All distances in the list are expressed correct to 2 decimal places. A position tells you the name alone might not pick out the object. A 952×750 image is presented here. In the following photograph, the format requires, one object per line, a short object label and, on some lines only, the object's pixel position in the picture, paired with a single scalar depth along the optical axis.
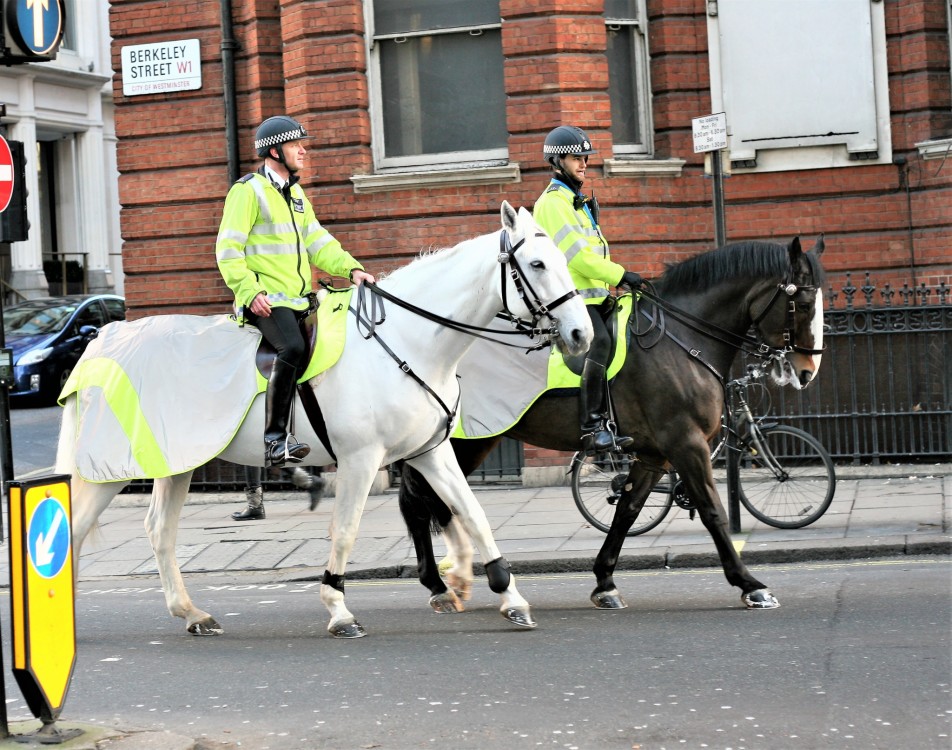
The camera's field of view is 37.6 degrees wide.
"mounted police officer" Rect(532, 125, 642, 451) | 8.56
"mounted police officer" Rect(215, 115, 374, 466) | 7.92
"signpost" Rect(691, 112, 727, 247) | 10.63
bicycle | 10.96
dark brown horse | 8.30
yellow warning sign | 5.50
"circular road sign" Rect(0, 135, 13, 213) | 11.58
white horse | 7.76
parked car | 22.59
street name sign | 15.70
